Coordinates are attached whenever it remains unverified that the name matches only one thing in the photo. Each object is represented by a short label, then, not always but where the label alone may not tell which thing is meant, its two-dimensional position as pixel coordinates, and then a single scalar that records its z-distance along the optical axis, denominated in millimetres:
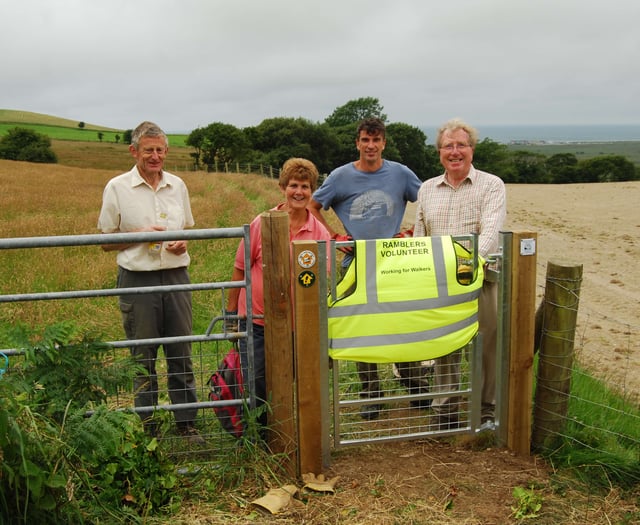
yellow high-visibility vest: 3756
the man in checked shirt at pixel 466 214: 4320
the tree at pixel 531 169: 73625
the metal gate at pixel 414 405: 3861
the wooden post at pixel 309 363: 3660
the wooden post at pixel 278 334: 3650
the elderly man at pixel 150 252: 4352
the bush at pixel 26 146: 70625
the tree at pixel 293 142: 61469
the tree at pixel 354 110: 83312
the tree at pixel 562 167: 74750
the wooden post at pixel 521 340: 3957
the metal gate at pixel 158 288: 3400
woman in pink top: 4008
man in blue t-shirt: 5250
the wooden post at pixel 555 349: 4016
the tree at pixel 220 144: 66938
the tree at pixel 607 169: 70875
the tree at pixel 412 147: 61969
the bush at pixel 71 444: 2738
